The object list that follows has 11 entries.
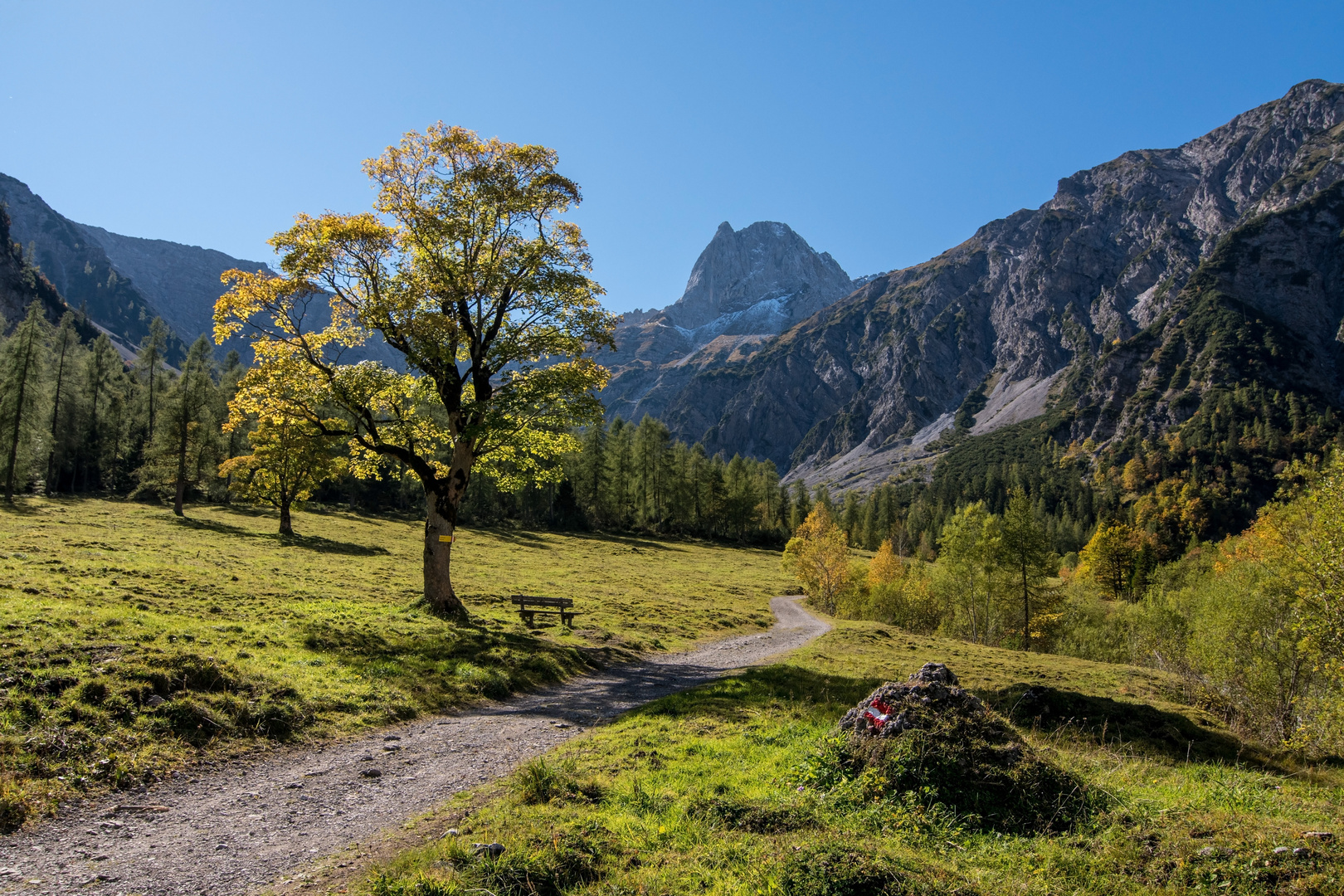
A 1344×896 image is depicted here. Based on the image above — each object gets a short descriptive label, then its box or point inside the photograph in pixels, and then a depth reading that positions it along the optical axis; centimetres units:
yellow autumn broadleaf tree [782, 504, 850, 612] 6353
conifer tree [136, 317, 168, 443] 7619
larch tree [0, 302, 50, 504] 5716
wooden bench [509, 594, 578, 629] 2597
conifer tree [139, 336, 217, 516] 5734
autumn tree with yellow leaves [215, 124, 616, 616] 2078
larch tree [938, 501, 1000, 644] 5478
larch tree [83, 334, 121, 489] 8038
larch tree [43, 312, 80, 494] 7206
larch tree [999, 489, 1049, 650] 5444
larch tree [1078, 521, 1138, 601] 10031
